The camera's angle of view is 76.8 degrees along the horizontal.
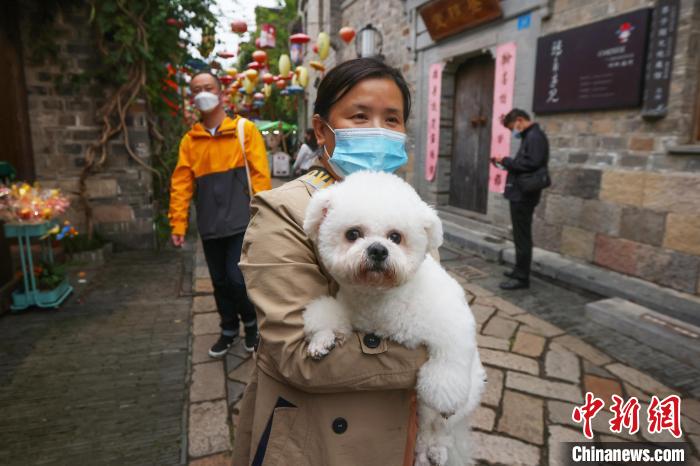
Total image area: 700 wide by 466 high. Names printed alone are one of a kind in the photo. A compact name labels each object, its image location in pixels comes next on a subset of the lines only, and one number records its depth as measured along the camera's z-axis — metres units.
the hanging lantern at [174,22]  7.03
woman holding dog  1.12
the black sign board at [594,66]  5.03
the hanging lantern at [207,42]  7.45
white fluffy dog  1.14
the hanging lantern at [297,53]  16.98
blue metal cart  4.51
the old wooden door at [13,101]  5.85
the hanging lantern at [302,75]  14.54
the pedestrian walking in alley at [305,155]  9.88
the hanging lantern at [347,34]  11.45
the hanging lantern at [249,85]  16.19
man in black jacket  5.25
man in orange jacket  3.47
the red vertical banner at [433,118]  8.99
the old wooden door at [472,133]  8.21
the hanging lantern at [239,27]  9.19
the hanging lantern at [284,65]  14.89
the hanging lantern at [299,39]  13.39
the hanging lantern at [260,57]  15.81
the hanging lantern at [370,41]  11.45
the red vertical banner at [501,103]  6.99
